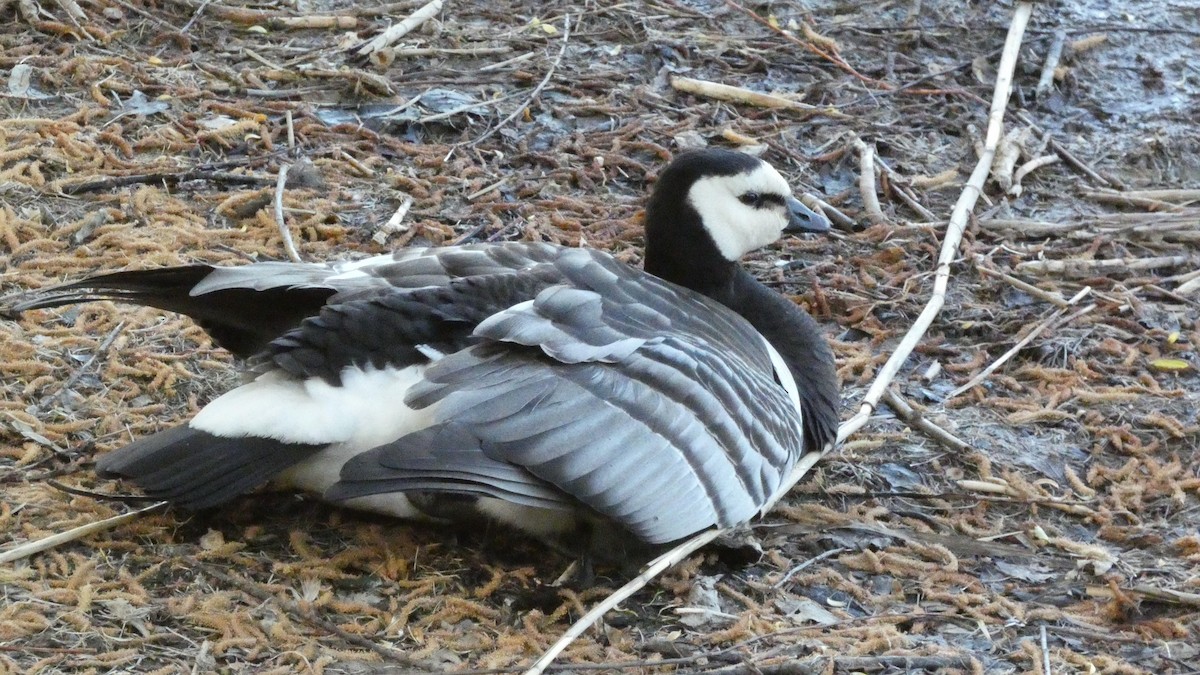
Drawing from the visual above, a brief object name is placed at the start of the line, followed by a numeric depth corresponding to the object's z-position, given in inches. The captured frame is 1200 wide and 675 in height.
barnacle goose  275.4
